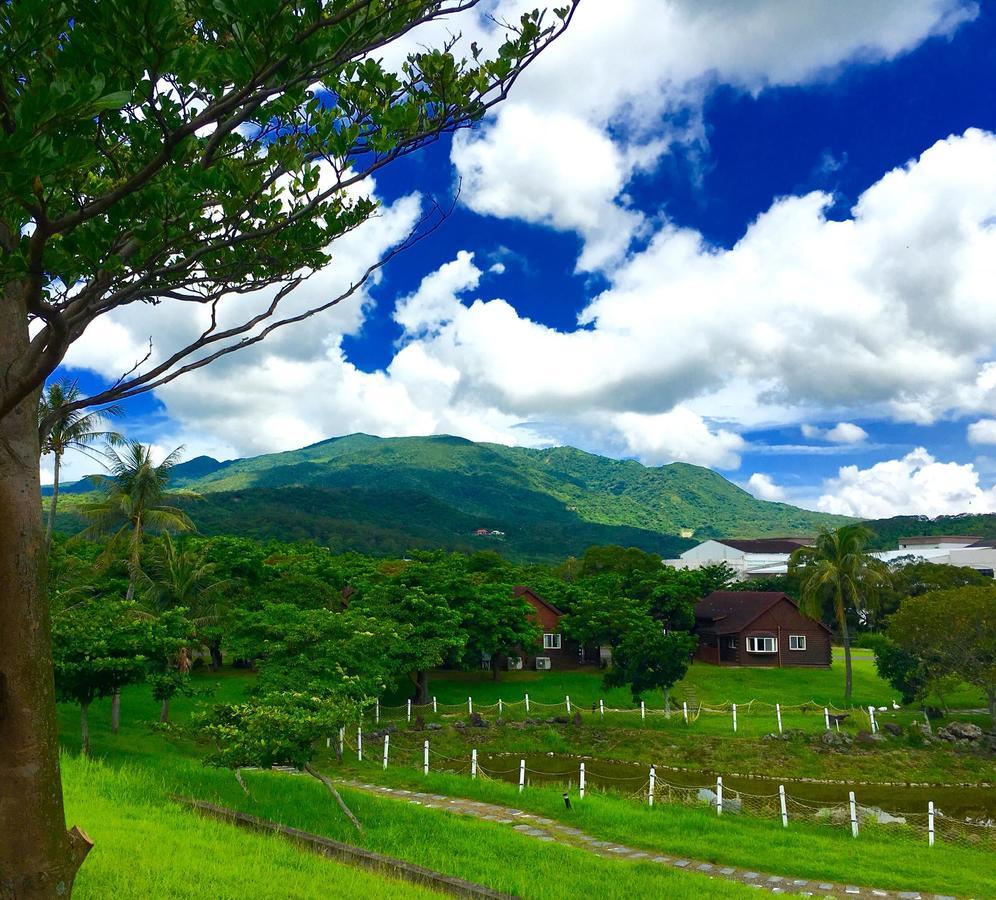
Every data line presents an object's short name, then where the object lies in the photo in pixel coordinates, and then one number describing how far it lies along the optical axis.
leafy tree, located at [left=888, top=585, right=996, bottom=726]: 32.66
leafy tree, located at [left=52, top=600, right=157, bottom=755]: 20.03
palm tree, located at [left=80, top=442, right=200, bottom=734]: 37.38
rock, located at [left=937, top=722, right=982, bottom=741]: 33.09
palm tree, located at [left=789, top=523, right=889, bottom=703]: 44.89
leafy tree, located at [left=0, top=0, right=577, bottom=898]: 4.47
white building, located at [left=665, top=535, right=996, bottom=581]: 92.75
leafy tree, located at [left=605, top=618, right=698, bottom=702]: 37.25
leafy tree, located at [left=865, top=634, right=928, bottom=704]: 38.07
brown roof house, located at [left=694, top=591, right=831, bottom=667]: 55.53
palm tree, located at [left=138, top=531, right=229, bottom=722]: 38.53
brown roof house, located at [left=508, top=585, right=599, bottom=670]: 52.88
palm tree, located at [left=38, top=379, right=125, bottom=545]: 31.47
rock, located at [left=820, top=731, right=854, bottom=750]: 31.56
